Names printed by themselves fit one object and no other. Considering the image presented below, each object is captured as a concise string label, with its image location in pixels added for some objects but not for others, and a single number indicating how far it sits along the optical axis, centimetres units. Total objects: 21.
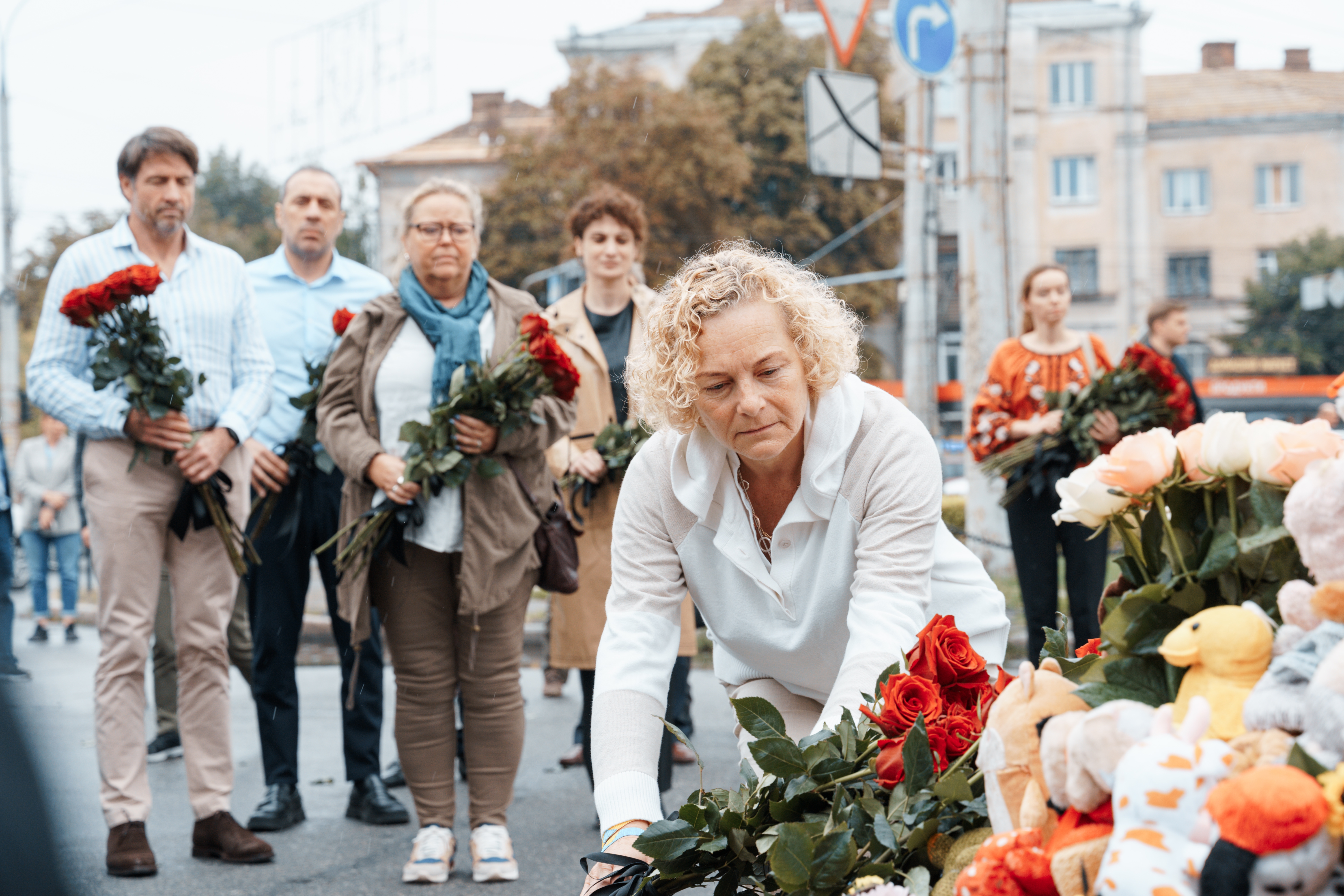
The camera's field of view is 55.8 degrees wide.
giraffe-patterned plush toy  111
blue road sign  1155
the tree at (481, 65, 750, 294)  3000
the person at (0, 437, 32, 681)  558
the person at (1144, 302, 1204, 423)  741
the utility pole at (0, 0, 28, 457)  2255
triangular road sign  1186
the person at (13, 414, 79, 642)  1097
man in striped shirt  416
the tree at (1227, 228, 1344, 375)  4088
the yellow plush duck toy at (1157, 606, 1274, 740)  120
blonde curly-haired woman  237
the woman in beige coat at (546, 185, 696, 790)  488
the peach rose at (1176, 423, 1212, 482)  146
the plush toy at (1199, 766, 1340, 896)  102
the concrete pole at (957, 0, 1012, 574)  1034
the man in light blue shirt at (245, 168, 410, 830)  475
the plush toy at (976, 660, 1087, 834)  137
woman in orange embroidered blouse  582
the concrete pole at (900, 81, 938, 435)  1770
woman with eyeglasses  411
